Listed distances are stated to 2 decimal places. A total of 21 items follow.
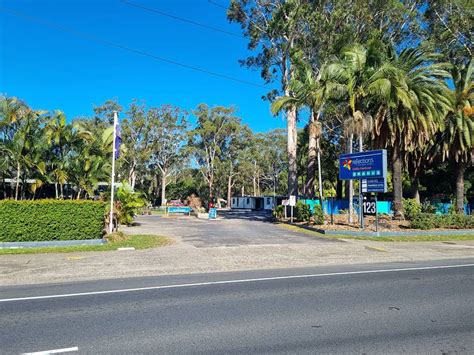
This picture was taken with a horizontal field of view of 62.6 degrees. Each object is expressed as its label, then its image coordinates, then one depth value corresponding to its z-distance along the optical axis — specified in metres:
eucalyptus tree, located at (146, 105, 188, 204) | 53.83
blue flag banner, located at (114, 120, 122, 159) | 17.75
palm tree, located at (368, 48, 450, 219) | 22.47
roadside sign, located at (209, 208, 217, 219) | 35.28
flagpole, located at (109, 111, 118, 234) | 17.33
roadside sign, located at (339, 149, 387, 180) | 19.73
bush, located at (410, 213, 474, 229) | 21.09
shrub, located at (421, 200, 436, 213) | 27.35
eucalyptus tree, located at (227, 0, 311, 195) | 30.59
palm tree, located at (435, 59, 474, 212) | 26.50
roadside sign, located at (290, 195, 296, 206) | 26.61
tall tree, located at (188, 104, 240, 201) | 59.50
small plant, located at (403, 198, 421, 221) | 26.59
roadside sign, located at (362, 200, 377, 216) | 22.71
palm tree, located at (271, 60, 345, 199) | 23.47
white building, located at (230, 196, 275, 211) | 60.17
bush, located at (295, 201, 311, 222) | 26.44
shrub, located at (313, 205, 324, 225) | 23.39
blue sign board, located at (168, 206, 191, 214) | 42.97
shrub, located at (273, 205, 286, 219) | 32.22
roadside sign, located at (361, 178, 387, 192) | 19.91
